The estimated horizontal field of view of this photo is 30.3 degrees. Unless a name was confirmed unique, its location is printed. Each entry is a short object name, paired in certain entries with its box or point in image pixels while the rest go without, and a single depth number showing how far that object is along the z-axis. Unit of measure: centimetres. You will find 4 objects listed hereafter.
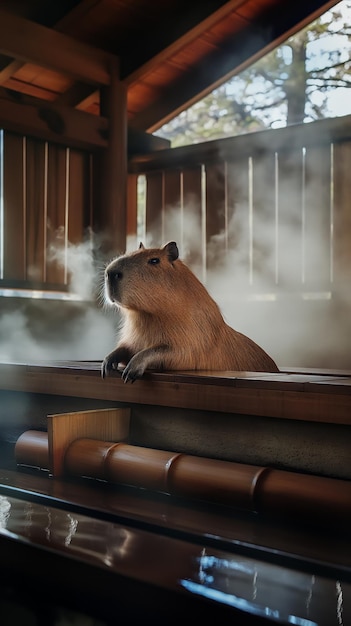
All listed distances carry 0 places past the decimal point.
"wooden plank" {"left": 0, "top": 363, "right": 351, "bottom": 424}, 194
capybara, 250
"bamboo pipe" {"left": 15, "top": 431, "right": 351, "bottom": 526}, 178
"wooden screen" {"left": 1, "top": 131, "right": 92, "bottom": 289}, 497
